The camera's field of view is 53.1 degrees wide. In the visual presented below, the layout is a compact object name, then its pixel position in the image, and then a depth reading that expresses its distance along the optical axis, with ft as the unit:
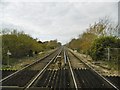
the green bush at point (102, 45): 49.36
